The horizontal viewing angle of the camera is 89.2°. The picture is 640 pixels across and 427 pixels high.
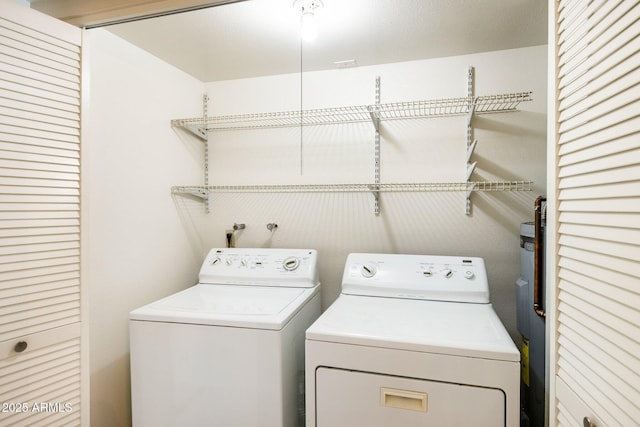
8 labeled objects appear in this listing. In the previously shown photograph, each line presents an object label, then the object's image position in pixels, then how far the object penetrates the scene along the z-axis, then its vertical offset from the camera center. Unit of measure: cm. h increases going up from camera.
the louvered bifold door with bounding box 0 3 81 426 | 100 -3
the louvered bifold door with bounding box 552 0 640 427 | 63 +0
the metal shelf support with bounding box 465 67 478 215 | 191 +47
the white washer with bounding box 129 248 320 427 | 133 -66
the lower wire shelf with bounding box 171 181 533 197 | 177 +14
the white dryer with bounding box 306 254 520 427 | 109 -57
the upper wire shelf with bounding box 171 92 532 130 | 181 +61
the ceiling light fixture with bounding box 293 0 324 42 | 140 +85
